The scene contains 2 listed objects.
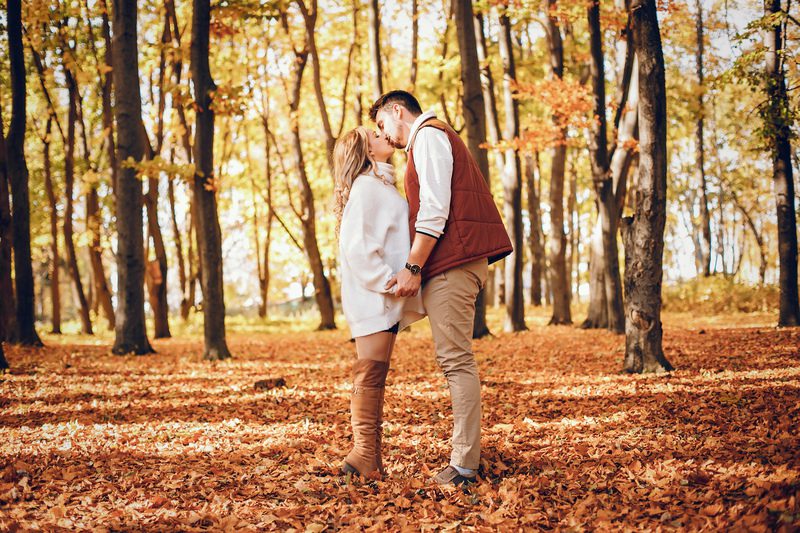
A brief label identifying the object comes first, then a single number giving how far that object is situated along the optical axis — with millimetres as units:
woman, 3650
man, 3520
